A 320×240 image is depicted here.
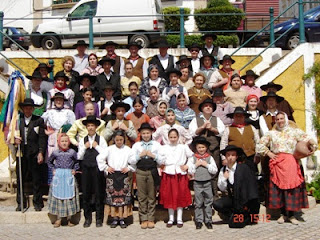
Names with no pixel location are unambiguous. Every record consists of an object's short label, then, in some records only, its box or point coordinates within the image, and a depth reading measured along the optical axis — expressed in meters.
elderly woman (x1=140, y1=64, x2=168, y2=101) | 9.50
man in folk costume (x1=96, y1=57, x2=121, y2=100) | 9.52
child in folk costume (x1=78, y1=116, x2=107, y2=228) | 8.09
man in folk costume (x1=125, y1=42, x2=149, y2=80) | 10.27
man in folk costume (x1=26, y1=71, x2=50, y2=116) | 9.13
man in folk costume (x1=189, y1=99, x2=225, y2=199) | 8.38
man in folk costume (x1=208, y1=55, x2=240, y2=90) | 9.84
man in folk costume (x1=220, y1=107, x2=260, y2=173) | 8.26
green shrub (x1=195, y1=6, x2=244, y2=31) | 19.00
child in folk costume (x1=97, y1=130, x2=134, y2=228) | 7.93
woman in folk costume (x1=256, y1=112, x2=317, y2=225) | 8.01
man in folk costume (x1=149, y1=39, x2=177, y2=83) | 10.23
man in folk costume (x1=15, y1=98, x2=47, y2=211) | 8.49
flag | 8.45
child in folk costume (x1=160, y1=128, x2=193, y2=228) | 7.95
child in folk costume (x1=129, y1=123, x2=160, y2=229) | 7.95
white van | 15.22
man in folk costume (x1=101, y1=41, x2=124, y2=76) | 10.30
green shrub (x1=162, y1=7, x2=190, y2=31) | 19.89
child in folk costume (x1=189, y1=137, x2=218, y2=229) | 7.95
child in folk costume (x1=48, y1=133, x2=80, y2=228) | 8.02
